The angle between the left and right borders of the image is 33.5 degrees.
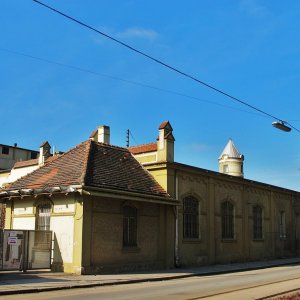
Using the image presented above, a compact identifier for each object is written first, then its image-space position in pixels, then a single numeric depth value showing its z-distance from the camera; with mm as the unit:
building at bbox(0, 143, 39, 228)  59531
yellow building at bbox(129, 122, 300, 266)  26922
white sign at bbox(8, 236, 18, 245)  21191
